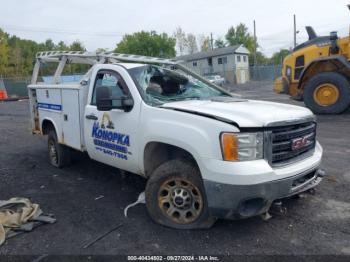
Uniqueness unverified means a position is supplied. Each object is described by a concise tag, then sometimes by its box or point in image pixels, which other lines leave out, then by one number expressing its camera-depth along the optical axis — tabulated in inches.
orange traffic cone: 1211.0
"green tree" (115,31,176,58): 2153.1
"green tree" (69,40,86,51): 2327.8
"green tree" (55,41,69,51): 2698.3
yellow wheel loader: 410.9
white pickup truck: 128.6
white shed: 2020.3
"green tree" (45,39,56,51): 2879.4
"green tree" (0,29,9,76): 2087.8
